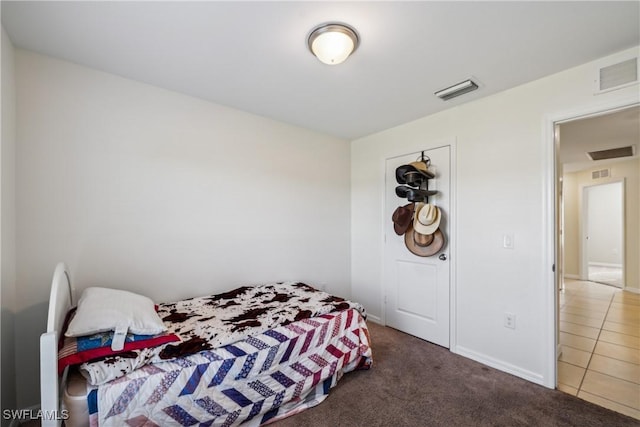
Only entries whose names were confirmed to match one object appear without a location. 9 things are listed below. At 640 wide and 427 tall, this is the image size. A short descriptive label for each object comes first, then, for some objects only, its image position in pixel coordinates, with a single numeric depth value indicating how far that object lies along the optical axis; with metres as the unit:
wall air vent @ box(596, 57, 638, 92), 1.79
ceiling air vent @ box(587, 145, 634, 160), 3.98
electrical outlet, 2.29
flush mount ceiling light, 1.58
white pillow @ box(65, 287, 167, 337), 1.44
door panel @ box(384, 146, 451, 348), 2.78
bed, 1.27
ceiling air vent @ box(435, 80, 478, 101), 2.23
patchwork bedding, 1.38
